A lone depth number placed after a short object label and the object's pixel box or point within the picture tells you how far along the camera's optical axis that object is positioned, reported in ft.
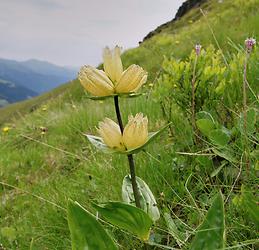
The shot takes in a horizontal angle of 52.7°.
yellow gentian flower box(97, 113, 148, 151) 0.73
